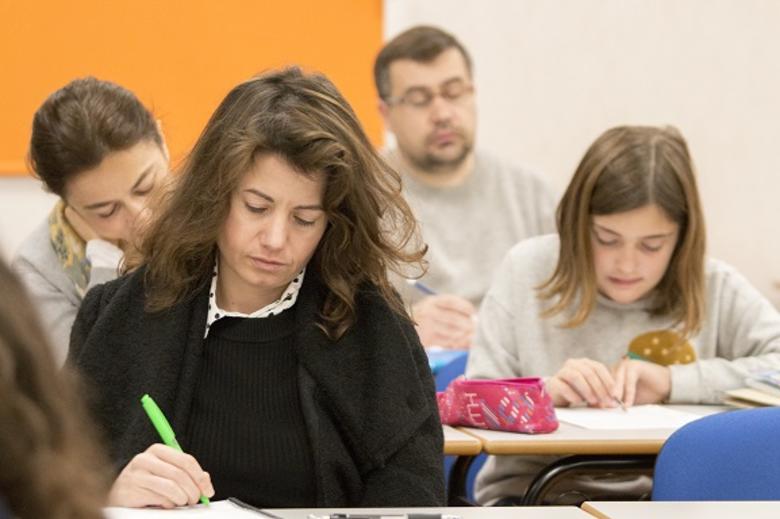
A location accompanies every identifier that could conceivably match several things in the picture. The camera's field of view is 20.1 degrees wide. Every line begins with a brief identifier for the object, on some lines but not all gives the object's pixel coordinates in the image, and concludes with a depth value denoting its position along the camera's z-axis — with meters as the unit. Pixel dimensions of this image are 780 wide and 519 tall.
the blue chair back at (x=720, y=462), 3.92
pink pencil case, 4.74
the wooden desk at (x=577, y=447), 4.61
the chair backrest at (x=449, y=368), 5.85
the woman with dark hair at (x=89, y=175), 5.08
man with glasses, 8.00
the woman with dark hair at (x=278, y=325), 3.89
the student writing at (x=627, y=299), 5.42
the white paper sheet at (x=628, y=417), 4.93
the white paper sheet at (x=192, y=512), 3.22
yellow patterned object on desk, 5.67
